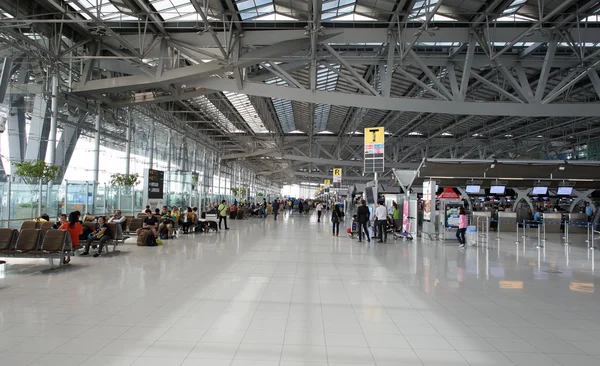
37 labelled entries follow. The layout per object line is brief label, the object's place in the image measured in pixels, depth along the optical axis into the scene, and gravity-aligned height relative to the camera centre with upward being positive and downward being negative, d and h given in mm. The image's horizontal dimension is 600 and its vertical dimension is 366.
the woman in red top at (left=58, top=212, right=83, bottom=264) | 10203 -816
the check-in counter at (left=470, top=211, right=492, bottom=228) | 22947 -701
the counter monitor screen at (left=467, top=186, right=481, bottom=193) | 24406 +810
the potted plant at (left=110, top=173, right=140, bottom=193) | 22172 +888
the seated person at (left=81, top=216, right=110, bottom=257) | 11273 -1163
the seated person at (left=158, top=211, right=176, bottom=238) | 16531 -1059
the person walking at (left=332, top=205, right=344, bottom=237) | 19766 -859
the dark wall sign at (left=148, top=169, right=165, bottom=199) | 20328 +671
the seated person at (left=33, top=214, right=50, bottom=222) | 11969 -675
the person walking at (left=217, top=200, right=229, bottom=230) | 22438 -646
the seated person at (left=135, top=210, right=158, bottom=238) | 14130 -960
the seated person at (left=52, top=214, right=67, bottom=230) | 10898 -763
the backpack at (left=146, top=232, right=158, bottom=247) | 14039 -1474
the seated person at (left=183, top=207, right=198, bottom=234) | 19430 -1069
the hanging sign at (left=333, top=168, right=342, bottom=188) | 32138 +1893
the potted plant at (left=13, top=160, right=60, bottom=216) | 13547 +738
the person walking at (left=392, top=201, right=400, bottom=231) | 19562 -612
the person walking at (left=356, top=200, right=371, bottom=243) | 16375 -616
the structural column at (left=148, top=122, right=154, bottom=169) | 29578 +3750
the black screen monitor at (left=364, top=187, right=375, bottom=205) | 22156 +327
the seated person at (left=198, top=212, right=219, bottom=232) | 20438 -1360
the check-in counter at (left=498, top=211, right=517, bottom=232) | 24828 -949
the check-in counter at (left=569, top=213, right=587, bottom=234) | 23905 -908
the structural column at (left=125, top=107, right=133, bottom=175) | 24781 +3105
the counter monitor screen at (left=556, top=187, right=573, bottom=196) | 23875 +771
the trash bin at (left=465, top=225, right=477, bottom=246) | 15883 -1269
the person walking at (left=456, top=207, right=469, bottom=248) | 15352 -885
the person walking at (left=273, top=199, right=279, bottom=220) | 36022 -693
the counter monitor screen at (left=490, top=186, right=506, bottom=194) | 24500 +836
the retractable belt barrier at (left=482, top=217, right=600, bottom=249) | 17105 -1619
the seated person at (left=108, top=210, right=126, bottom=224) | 13936 -754
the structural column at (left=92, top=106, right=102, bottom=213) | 21062 +2527
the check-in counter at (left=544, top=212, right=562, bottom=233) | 24016 -935
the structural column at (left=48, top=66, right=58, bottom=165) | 17109 +3010
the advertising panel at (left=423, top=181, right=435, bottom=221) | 17391 +34
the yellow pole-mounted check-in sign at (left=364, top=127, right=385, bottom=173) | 17516 +2200
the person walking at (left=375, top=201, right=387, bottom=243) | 16422 -697
